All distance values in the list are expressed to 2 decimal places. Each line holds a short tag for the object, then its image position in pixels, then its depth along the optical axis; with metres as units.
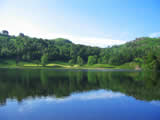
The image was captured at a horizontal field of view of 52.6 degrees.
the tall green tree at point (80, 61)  184.77
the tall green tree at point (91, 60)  191.50
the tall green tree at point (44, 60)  159.76
